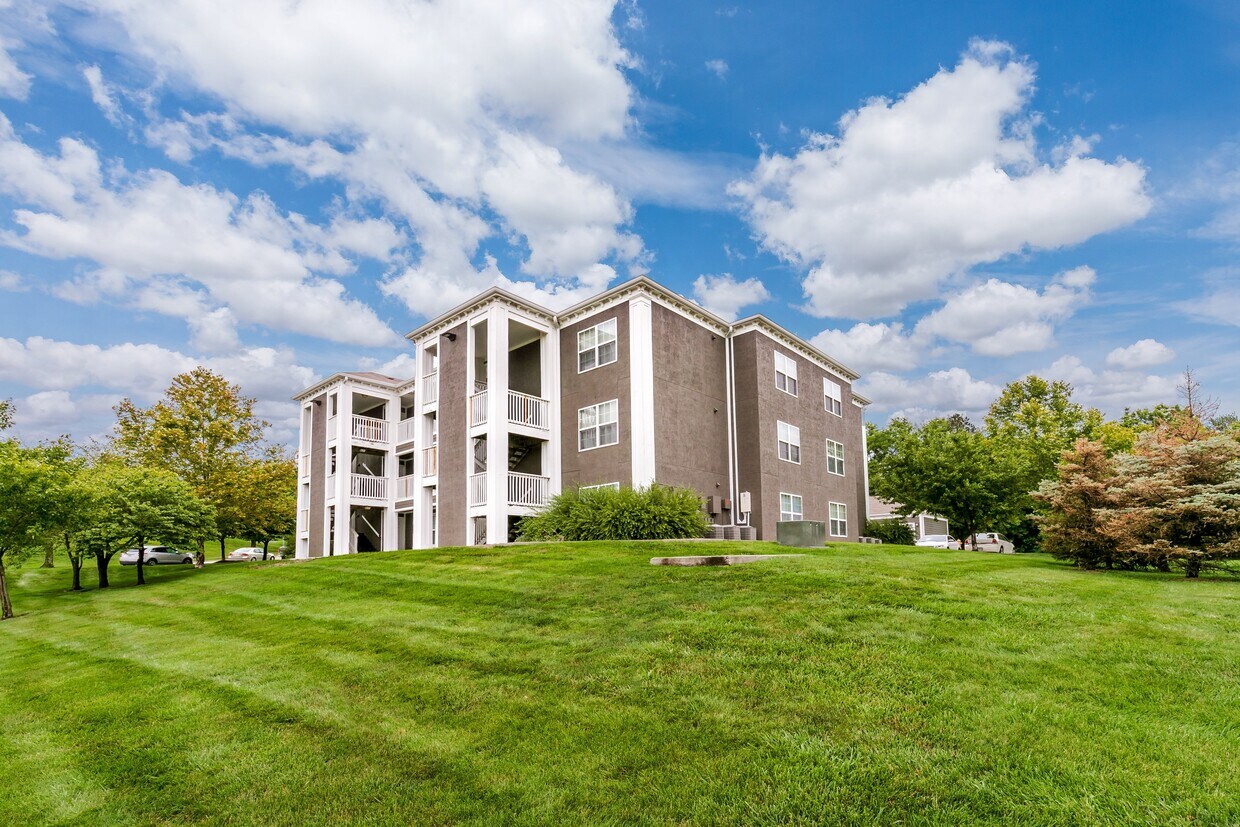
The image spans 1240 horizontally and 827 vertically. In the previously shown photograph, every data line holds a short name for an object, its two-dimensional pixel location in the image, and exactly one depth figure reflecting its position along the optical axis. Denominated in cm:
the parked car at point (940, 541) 4354
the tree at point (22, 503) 1675
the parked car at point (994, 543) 4169
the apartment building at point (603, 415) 2042
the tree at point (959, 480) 3048
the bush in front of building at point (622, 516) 1703
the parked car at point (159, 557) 4169
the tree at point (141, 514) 2139
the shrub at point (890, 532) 3209
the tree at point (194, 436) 2944
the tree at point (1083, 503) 1450
